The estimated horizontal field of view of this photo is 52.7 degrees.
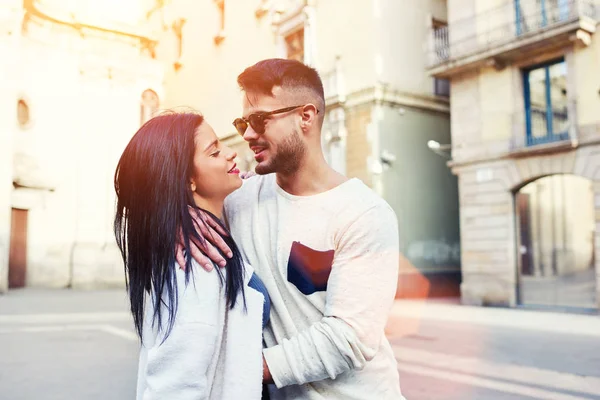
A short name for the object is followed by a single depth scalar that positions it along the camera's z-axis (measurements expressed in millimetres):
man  1798
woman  1662
